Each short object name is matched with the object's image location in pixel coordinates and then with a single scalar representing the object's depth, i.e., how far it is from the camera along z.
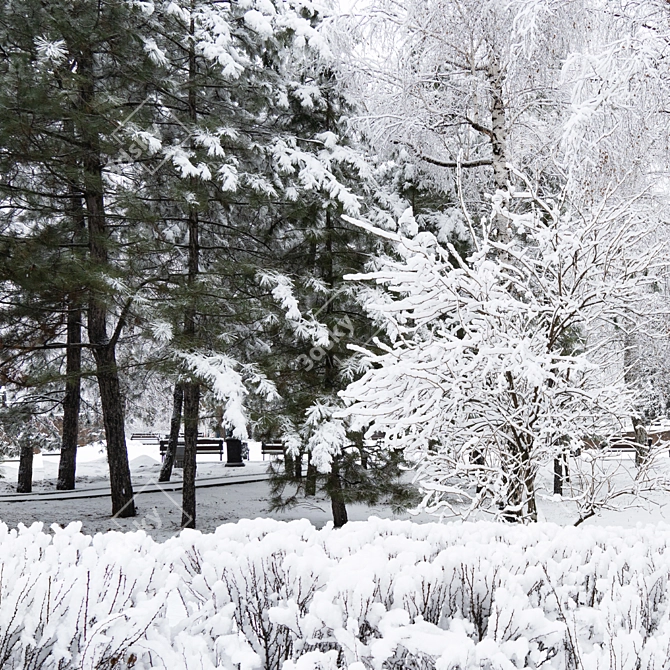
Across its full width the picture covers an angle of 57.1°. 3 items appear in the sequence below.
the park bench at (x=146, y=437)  37.78
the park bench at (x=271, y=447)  22.55
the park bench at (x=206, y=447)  21.09
